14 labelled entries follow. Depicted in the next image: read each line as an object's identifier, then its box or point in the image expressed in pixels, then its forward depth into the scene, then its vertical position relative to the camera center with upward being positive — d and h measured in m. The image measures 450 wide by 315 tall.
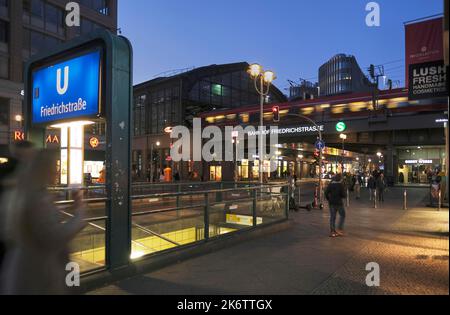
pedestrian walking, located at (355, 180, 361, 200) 24.15 -1.22
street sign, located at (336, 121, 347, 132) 28.71 +3.11
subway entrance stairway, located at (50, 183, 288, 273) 6.99 -1.24
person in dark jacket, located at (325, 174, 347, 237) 10.27 -0.87
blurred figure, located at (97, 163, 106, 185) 19.26 -0.45
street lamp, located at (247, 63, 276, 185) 18.11 +4.57
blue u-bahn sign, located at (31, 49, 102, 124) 6.01 +1.32
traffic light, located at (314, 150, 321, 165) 25.13 +0.81
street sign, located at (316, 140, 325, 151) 19.39 +1.14
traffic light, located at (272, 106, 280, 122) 21.66 +3.12
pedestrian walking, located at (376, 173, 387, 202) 21.81 -1.02
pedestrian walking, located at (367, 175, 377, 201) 21.66 -0.90
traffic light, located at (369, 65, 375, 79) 41.50 +10.38
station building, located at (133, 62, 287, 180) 52.31 +9.54
